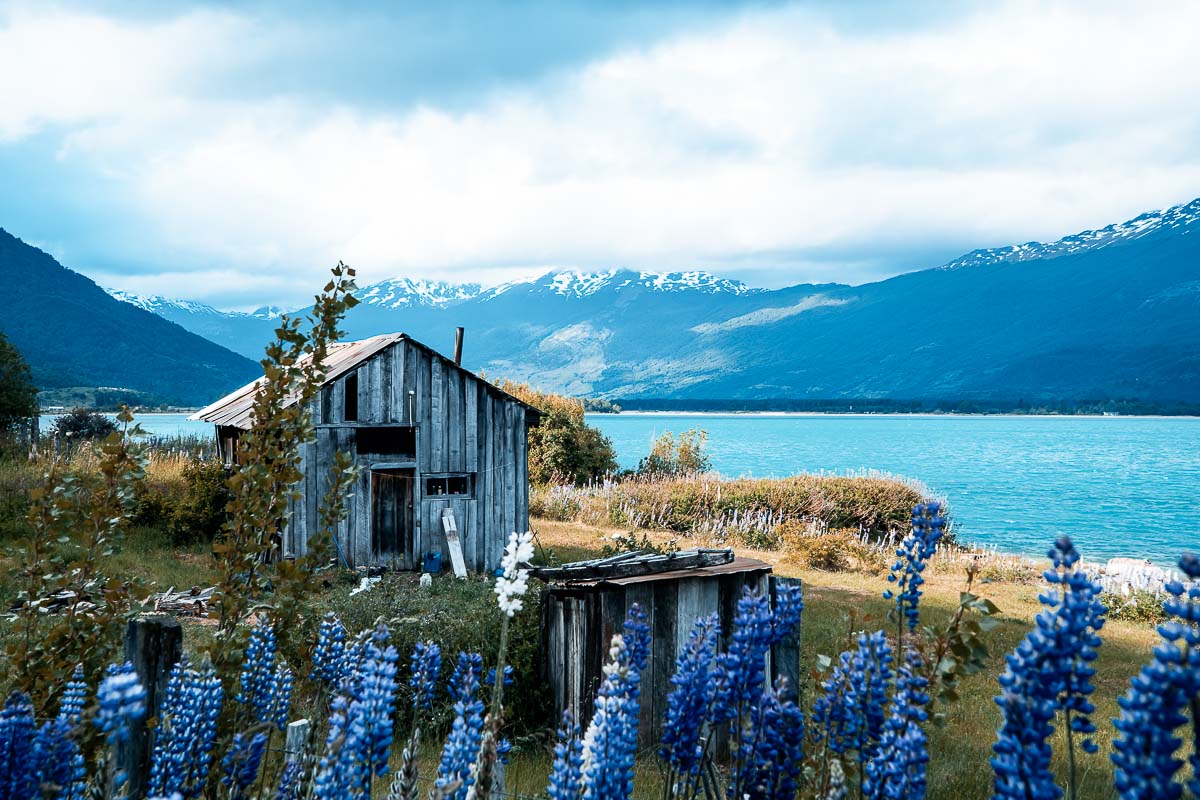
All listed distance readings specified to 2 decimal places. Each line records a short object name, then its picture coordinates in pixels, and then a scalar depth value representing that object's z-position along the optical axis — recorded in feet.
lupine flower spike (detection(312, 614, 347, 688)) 11.80
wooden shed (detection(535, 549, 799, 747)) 22.98
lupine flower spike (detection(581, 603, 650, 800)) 6.79
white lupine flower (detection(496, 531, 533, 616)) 6.44
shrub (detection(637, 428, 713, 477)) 122.01
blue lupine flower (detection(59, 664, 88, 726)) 8.43
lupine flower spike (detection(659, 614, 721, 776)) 9.14
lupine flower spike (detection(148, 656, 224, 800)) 8.55
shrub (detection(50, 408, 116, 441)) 116.06
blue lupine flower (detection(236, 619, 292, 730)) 11.32
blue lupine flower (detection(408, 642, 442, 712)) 10.56
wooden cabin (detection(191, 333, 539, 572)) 54.95
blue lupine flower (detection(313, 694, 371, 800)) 6.57
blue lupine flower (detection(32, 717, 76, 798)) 7.99
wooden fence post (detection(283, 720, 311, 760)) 9.76
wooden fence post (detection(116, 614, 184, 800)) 10.30
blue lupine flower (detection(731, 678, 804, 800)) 8.86
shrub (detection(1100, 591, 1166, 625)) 55.11
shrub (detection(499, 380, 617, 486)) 111.96
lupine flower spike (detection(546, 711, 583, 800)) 7.14
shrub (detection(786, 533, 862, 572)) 69.67
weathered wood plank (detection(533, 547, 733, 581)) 23.86
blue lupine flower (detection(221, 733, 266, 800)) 8.40
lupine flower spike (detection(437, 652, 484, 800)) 7.77
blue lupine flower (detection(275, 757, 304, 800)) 8.89
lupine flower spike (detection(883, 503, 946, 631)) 9.76
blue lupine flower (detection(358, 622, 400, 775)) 7.06
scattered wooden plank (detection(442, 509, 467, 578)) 55.52
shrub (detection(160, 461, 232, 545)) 63.05
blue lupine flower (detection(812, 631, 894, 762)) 8.50
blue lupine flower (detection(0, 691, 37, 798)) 7.73
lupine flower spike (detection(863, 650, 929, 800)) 6.79
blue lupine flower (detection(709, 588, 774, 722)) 9.02
